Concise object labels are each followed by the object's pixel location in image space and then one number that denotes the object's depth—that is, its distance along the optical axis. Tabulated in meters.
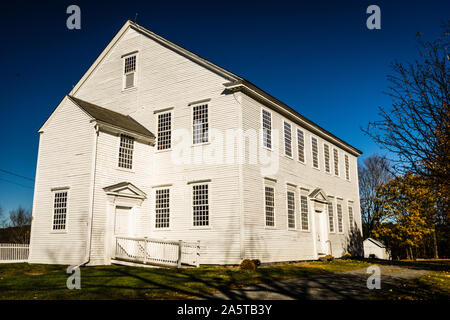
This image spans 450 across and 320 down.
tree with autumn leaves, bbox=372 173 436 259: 36.59
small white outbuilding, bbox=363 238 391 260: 40.44
